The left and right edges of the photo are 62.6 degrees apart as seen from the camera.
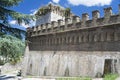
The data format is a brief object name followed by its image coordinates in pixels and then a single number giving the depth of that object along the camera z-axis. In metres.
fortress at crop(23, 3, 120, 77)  7.16
